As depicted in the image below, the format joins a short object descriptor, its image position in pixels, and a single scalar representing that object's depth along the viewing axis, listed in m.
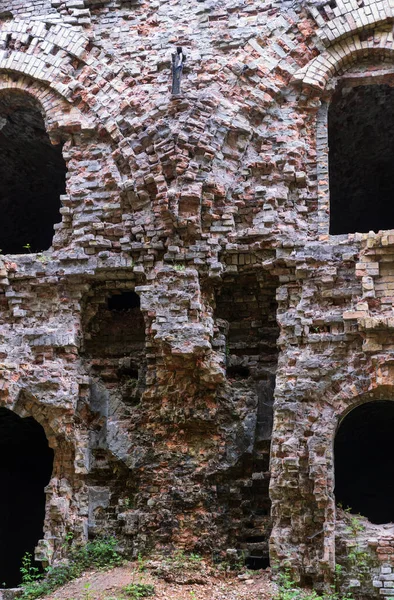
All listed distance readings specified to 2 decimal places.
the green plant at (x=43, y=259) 9.02
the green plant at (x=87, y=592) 7.45
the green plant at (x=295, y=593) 7.39
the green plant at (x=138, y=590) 7.39
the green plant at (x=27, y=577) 8.17
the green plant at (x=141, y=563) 7.91
